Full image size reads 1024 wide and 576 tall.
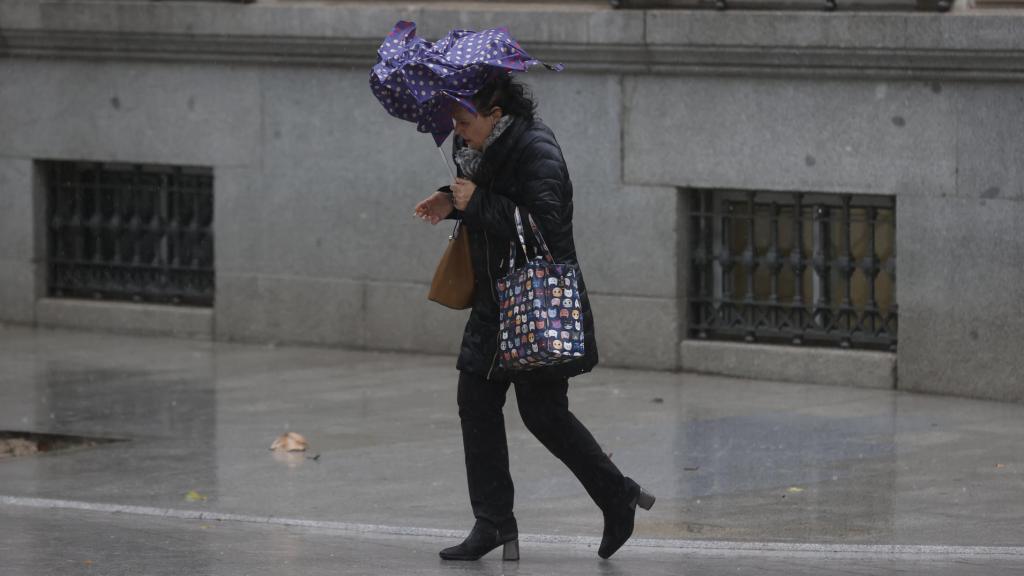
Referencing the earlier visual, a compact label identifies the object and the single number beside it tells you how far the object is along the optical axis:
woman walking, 14.06
